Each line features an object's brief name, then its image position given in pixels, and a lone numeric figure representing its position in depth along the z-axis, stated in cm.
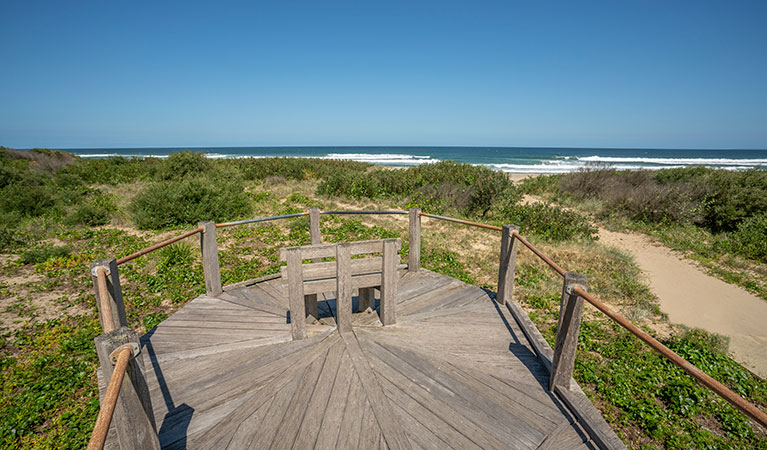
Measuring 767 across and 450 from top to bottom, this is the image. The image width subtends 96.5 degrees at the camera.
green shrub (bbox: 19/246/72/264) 790
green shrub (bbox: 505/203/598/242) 1103
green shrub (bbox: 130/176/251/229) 1106
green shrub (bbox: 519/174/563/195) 1938
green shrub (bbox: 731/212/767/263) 961
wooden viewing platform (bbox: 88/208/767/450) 258
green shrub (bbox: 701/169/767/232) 1198
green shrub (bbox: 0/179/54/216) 1153
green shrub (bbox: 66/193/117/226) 1080
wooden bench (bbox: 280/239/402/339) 365
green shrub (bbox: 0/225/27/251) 867
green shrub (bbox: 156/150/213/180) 1756
